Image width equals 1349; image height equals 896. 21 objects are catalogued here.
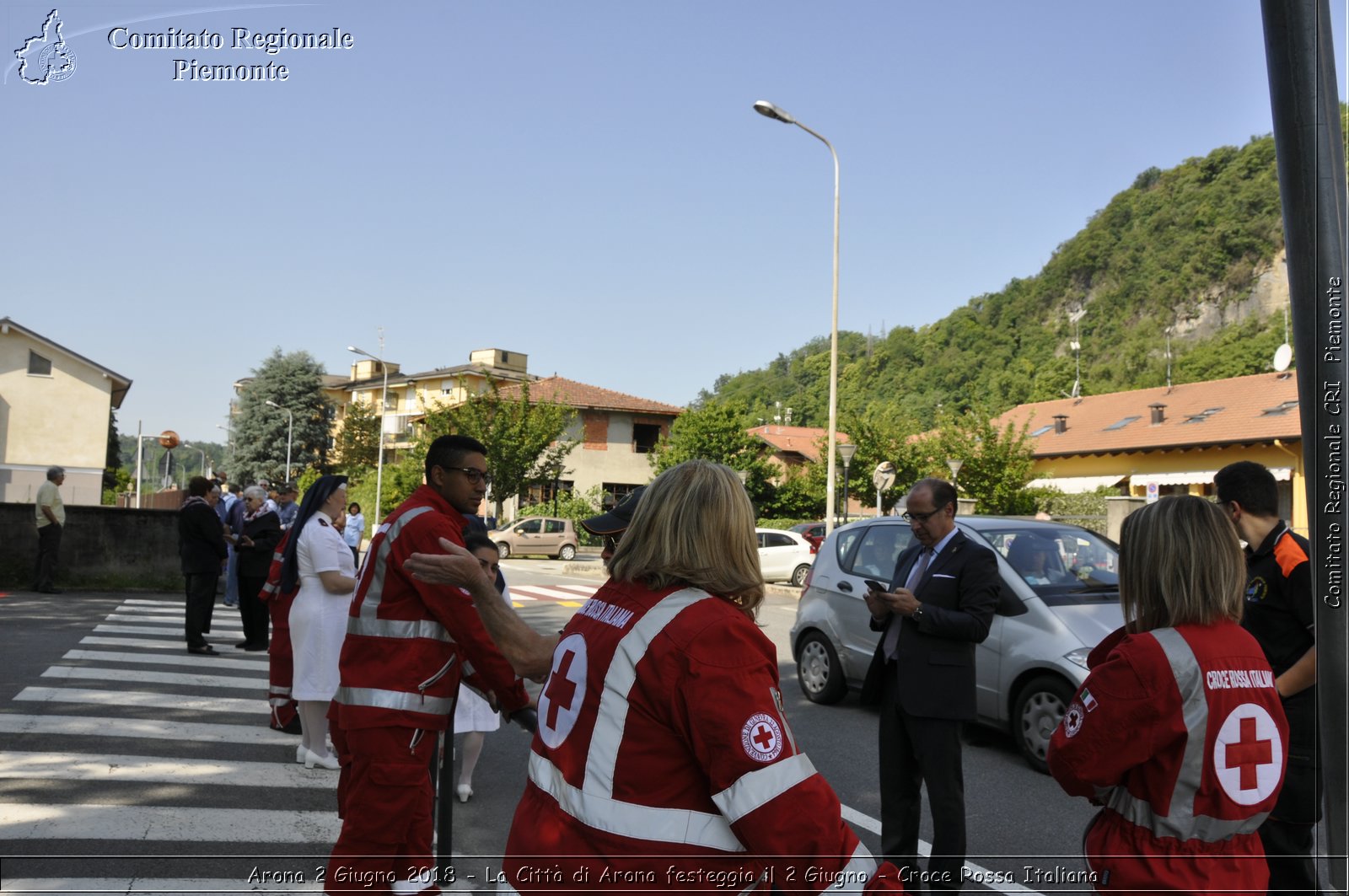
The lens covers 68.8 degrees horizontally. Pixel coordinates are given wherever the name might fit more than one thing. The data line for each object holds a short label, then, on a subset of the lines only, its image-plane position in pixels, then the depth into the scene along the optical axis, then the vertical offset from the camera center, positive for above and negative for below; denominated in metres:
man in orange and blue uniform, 3.57 -0.45
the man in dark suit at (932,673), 4.36 -0.75
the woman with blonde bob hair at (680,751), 1.87 -0.48
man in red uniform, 3.47 -0.68
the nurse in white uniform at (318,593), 6.26 -0.57
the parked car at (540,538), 37.44 -1.16
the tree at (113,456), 58.25 +3.39
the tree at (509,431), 44.81 +3.49
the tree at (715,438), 45.78 +3.34
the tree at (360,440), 58.31 +3.84
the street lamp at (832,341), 23.25 +4.32
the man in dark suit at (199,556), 10.69 -0.59
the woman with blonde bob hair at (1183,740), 2.35 -0.54
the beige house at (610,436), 57.44 +4.34
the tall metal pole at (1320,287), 2.11 +0.50
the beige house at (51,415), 29.86 +2.88
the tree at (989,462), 37.88 +2.03
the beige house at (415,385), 55.12 +7.67
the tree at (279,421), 75.06 +6.39
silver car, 6.91 -0.79
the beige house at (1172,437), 40.78 +3.66
